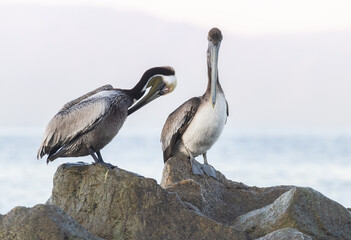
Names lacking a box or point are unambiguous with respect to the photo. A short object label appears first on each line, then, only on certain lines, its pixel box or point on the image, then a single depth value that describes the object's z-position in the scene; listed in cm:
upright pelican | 1748
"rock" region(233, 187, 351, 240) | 1161
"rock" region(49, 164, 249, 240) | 1112
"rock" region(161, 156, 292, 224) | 1308
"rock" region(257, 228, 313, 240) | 1012
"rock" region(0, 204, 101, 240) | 902
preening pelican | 1319
